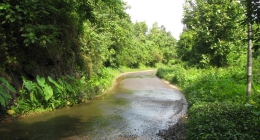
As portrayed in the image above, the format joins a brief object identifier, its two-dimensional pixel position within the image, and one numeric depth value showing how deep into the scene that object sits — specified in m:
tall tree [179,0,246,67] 19.28
